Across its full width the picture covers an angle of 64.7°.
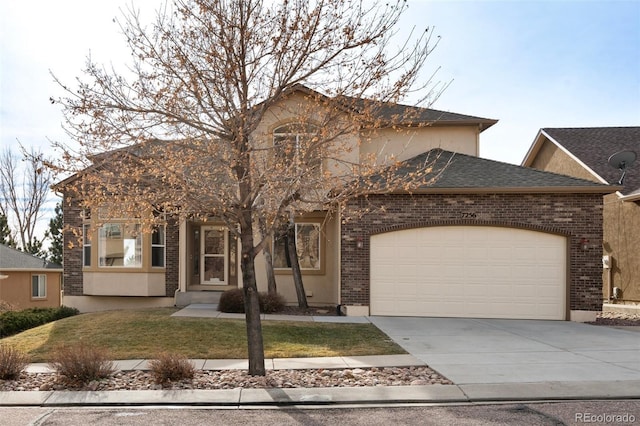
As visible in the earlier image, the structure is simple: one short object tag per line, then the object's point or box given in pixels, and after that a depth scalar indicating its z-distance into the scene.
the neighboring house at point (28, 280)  23.55
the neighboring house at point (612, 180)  17.69
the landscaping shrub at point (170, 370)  7.25
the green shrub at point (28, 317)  14.38
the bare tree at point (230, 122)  7.62
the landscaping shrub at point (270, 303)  14.09
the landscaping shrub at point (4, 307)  17.95
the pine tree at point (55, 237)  33.25
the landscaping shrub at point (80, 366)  7.21
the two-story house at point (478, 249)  13.59
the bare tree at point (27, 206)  33.19
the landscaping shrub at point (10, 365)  7.52
